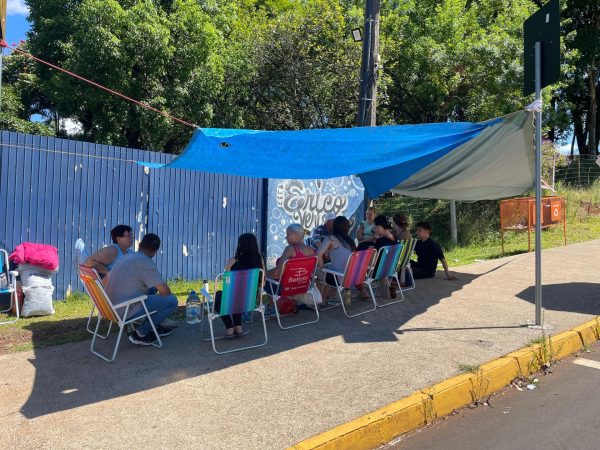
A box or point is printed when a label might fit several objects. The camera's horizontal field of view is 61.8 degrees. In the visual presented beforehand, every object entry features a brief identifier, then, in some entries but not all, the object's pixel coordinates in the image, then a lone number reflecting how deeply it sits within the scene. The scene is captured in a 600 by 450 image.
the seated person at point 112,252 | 5.83
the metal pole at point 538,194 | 5.55
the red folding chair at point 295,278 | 5.47
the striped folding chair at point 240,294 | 4.86
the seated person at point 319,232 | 9.59
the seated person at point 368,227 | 9.29
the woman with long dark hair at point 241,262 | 5.42
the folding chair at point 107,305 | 4.71
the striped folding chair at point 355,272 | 6.09
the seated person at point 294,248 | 6.05
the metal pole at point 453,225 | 13.20
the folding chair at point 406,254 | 6.97
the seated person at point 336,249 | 6.52
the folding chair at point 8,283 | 6.20
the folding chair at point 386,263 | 6.51
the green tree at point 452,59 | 15.07
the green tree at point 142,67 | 12.95
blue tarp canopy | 5.27
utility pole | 8.58
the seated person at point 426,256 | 8.24
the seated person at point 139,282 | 4.99
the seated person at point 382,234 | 7.00
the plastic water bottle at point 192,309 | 6.19
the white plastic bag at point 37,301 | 6.45
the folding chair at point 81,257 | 5.63
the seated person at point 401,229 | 8.25
